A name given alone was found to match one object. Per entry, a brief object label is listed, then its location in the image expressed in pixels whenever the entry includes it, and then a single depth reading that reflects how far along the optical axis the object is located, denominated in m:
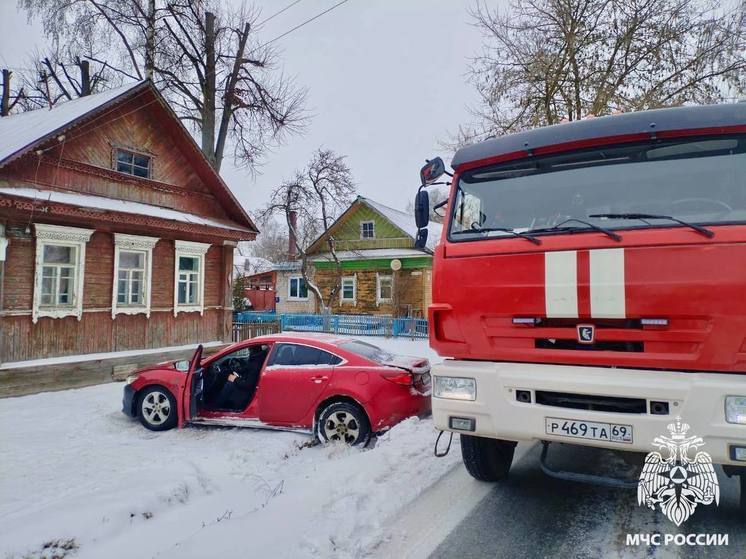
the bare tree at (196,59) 19.62
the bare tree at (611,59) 12.26
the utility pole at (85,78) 22.14
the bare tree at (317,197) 26.67
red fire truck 2.77
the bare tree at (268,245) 63.08
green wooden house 25.84
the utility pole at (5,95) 24.08
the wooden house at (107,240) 9.36
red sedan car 5.64
